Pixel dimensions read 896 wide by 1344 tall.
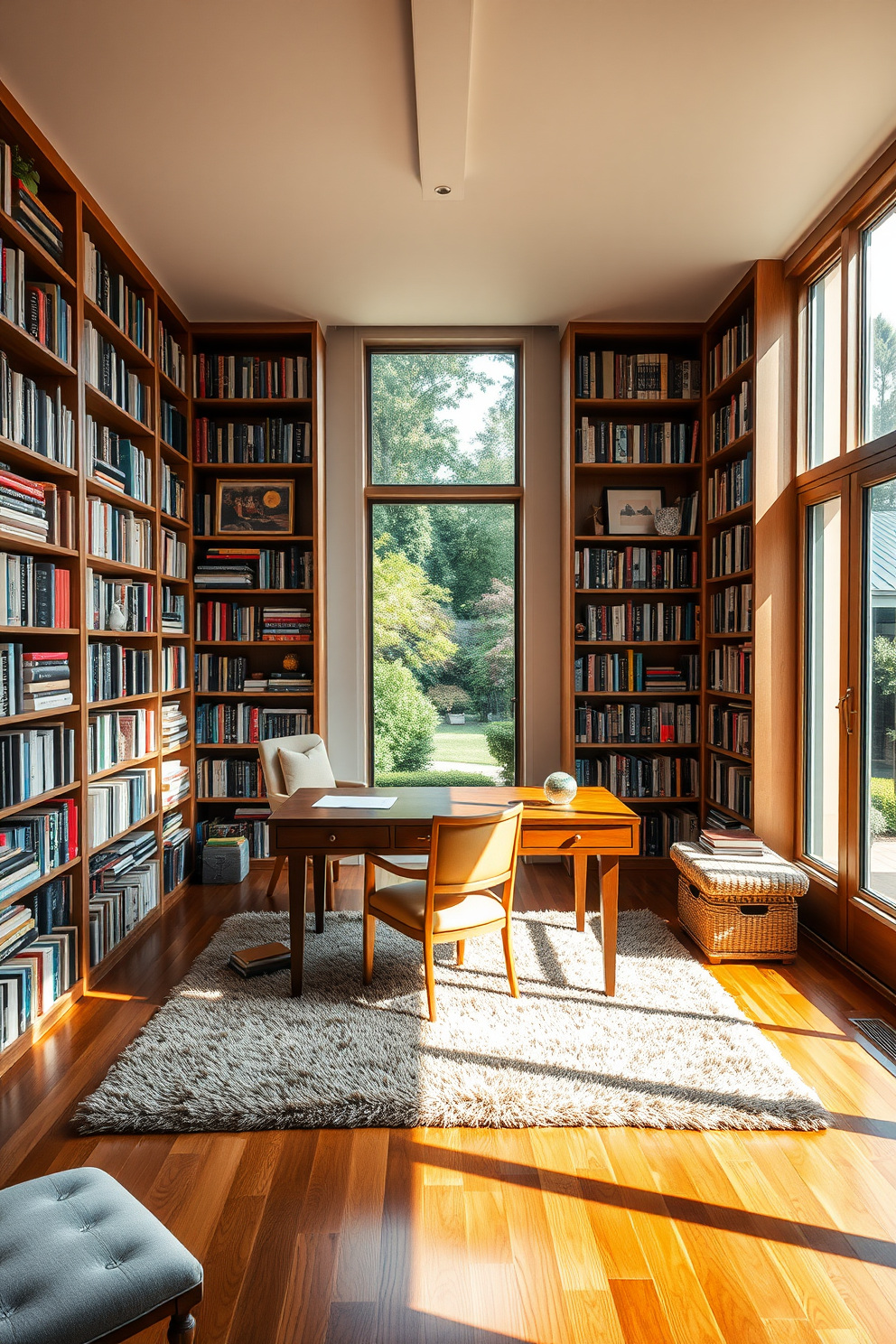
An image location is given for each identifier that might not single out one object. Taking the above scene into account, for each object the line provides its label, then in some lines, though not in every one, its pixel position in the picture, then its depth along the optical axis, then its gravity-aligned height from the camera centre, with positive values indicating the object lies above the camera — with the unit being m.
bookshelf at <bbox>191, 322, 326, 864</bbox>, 5.00 +0.89
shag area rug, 2.45 -1.37
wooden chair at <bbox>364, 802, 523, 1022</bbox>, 2.93 -0.89
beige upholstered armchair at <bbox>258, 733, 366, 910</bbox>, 4.38 -0.64
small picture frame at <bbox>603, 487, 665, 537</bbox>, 5.25 +0.95
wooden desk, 3.19 -0.72
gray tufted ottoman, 1.24 -1.02
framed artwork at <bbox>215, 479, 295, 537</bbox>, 5.11 +0.96
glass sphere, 3.45 -0.57
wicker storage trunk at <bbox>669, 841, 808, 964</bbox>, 3.61 -1.15
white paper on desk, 3.47 -0.64
